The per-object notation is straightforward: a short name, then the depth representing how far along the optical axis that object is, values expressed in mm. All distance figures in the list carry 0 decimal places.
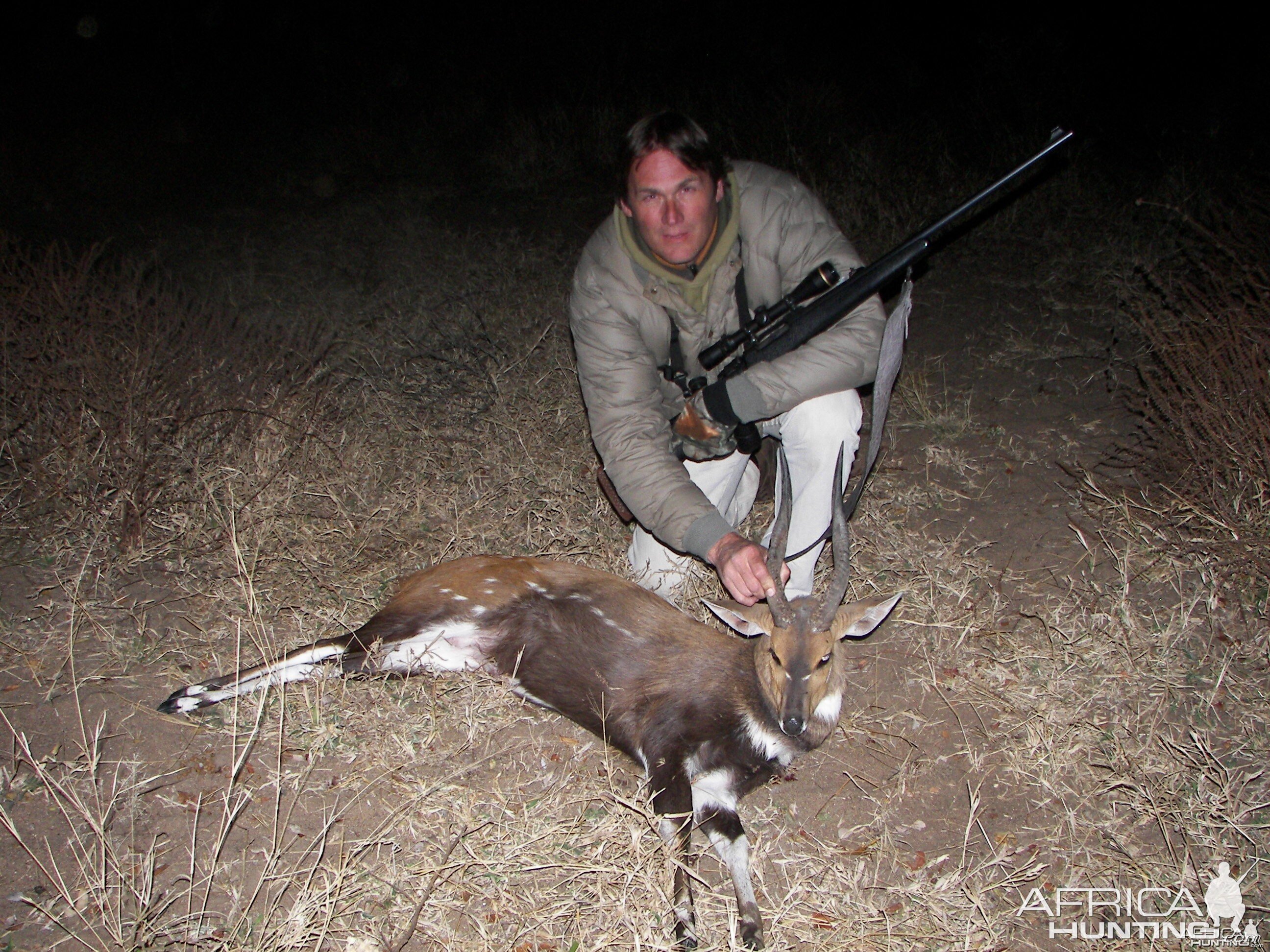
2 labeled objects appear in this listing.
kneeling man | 3480
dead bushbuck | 3088
